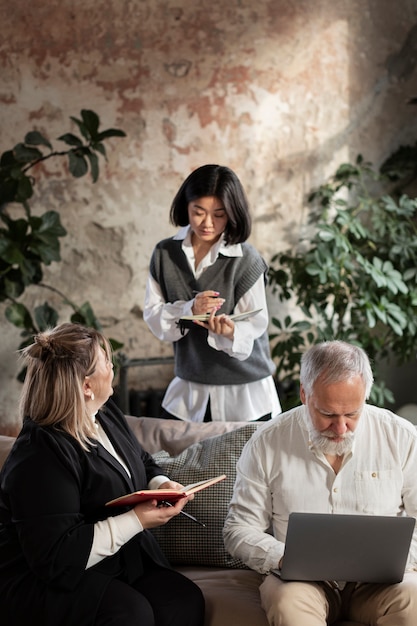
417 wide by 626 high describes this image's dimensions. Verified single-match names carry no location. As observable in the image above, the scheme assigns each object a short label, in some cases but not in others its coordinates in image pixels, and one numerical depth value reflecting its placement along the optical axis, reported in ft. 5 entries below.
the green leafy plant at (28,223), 14.01
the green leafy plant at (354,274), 15.24
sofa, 8.68
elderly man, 8.25
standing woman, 10.98
